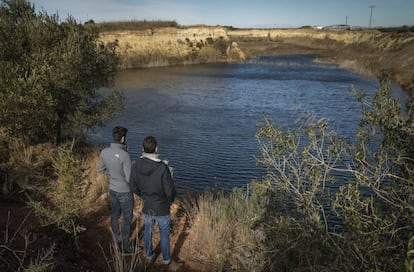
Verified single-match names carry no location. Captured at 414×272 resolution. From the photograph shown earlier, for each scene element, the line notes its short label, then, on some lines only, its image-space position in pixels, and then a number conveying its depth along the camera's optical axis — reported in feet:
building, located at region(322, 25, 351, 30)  458.42
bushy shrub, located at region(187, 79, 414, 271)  13.87
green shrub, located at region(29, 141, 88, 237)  21.44
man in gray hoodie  20.34
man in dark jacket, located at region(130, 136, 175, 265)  18.53
